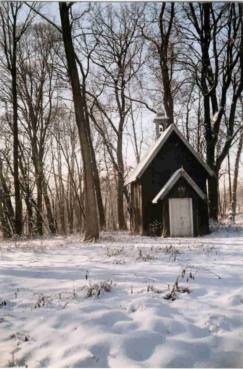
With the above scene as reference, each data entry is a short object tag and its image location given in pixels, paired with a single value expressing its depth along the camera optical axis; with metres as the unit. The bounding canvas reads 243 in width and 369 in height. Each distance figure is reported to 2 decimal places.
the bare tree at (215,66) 18.64
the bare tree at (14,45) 18.47
